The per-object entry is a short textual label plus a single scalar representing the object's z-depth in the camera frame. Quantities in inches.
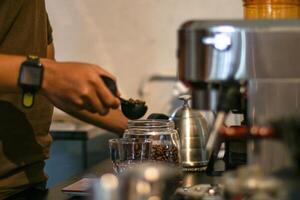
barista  37.8
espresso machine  32.7
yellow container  57.7
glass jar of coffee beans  45.5
